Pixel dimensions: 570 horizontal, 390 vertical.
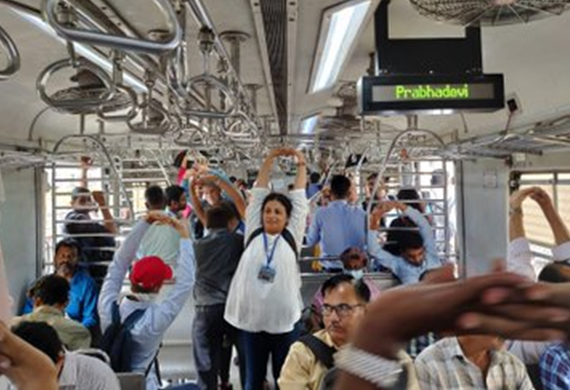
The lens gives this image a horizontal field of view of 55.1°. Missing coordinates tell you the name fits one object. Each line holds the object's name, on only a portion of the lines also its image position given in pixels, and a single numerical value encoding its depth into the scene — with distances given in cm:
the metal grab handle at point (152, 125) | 257
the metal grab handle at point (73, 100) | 153
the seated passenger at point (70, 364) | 190
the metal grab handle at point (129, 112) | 200
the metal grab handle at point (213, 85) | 190
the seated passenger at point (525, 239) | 256
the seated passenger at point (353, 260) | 421
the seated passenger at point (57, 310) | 277
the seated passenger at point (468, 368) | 191
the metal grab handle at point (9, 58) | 117
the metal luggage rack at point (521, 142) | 345
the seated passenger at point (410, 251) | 453
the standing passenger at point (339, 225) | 482
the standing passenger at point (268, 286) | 323
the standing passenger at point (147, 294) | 287
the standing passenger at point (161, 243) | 440
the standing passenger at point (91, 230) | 526
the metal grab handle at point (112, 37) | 92
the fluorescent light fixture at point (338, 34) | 244
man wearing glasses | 227
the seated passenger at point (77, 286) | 412
